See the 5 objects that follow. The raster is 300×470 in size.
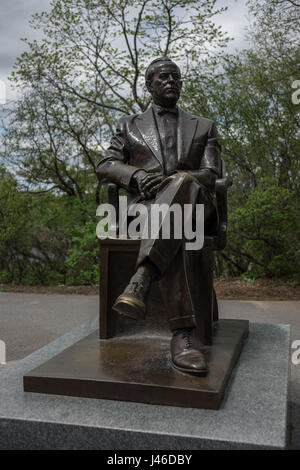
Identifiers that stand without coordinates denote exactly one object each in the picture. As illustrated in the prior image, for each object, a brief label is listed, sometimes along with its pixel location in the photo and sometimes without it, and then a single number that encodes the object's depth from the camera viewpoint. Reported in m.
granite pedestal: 2.04
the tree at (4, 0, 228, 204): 9.66
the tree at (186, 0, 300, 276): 8.85
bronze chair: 3.19
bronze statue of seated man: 2.65
